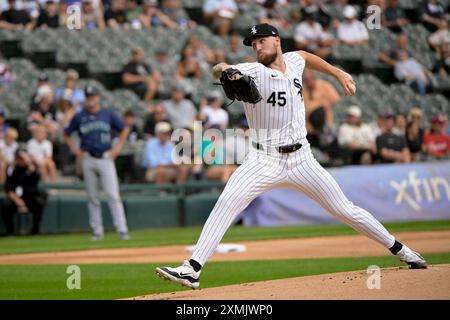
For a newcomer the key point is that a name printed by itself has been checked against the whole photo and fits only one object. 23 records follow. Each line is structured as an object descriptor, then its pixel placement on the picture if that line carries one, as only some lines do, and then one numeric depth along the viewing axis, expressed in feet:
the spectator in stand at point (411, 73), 71.36
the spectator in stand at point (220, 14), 68.44
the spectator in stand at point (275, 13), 71.36
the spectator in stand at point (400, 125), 61.72
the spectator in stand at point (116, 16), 64.80
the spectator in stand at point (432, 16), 75.90
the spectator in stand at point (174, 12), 67.87
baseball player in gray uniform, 47.83
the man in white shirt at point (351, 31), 72.33
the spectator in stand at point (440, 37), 74.13
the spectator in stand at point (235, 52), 64.23
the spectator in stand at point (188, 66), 63.31
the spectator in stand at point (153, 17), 66.85
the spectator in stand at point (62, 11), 62.54
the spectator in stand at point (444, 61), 73.92
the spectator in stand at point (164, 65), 63.67
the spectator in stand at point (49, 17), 62.44
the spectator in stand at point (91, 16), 63.26
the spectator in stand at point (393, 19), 75.56
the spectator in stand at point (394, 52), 72.17
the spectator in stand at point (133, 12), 66.03
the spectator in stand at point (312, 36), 67.56
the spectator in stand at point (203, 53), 64.13
